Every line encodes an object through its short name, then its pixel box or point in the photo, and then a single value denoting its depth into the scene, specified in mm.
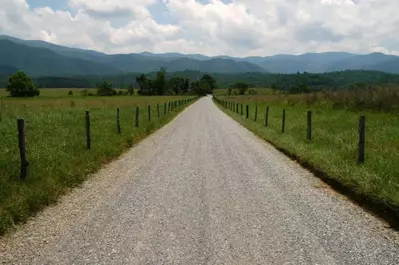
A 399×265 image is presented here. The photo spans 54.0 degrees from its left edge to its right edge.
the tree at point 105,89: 133000
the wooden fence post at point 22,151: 7969
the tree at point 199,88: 180125
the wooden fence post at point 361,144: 9789
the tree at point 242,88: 169225
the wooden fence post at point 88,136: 12229
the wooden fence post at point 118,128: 16928
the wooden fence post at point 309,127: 14863
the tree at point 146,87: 157125
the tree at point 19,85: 106000
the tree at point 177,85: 169100
